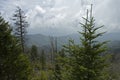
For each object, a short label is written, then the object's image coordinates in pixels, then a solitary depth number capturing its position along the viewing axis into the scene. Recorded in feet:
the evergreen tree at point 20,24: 52.51
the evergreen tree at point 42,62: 113.58
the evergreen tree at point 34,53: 116.84
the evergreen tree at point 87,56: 20.70
